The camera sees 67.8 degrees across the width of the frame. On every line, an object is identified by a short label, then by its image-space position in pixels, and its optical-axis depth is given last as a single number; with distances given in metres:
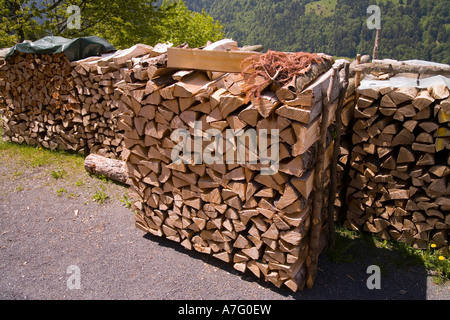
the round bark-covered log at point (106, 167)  5.88
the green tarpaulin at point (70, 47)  6.46
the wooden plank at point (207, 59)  3.38
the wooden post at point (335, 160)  3.69
